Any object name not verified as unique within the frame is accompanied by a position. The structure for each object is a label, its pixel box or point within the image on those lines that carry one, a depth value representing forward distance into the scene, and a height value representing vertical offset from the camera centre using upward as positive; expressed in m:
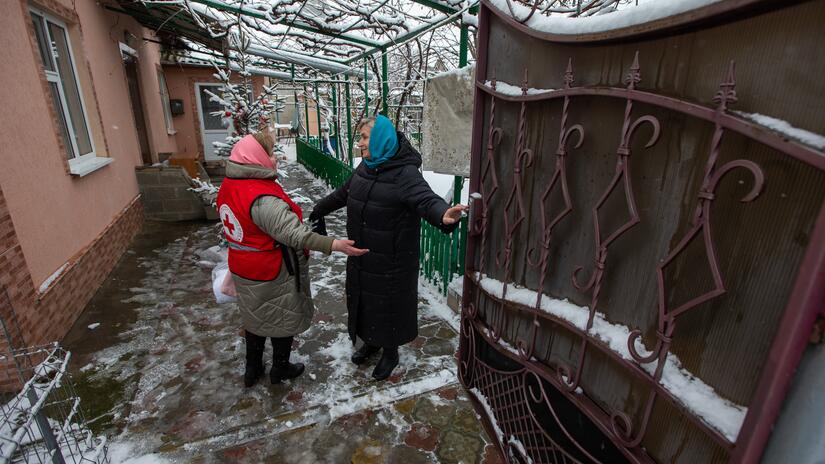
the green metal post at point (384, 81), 5.28 +0.40
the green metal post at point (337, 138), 9.08 -0.60
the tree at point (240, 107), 4.60 +0.03
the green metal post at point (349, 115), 7.40 -0.07
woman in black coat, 2.22 -0.67
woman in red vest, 2.05 -0.74
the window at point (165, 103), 9.73 +0.12
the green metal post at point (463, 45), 3.10 +0.55
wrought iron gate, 0.82 -0.29
